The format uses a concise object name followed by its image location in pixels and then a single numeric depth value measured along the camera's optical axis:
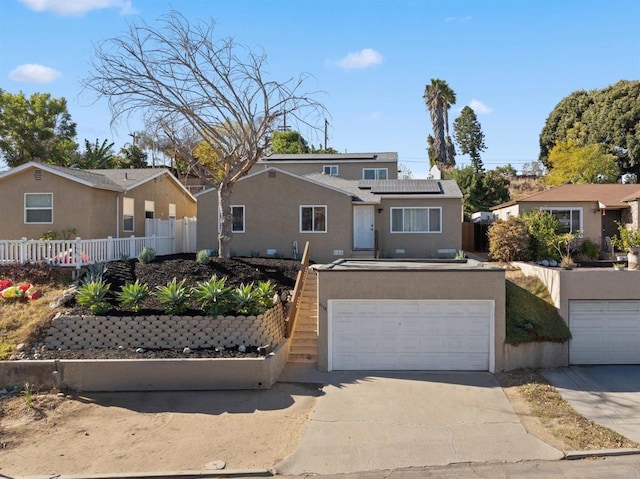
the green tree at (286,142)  45.81
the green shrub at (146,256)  16.70
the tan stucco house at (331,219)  20.62
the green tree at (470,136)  54.69
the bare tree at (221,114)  16.64
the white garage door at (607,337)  13.32
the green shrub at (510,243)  18.14
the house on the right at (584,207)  23.38
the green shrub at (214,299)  12.37
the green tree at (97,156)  38.36
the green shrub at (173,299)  12.48
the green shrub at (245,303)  12.41
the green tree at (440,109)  49.53
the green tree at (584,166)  38.75
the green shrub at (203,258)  16.52
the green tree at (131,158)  42.09
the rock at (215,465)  7.32
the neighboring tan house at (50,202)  18.69
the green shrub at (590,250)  22.27
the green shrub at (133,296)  12.59
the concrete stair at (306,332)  13.02
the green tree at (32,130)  33.38
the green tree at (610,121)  42.12
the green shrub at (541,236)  18.39
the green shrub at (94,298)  12.55
